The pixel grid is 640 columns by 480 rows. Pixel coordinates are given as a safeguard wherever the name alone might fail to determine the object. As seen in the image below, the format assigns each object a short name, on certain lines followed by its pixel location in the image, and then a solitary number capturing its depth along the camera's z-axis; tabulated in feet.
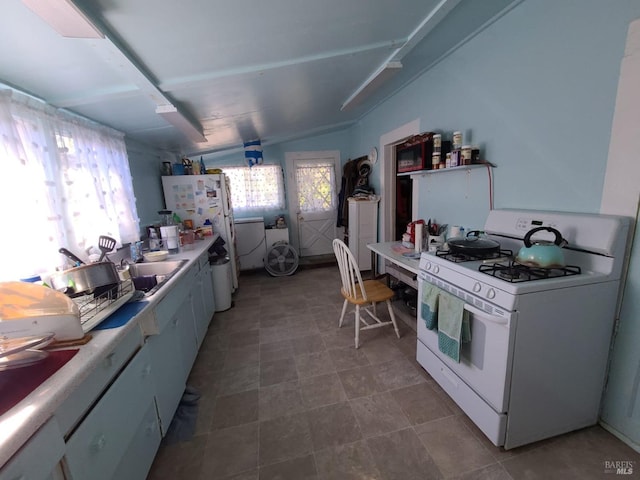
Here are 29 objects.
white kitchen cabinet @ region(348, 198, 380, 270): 12.67
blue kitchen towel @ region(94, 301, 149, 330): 3.70
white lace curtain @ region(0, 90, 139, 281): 4.21
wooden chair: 7.31
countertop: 2.03
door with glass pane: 15.58
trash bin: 9.78
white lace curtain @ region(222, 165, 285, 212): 15.08
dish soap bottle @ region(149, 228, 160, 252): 8.73
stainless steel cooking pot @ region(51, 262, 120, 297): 4.18
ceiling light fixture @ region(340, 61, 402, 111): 6.61
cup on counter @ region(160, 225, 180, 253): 8.45
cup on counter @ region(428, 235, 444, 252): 7.47
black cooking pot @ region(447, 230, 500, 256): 5.21
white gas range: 3.99
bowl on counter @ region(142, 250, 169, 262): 7.25
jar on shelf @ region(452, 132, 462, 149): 6.59
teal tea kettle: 4.11
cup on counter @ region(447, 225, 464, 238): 7.17
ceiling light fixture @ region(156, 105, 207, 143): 5.93
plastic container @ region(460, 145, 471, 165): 6.20
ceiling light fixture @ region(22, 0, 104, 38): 2.52
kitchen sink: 6.41
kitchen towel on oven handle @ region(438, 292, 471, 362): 4.64
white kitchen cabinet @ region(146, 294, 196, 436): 4.68
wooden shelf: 6.21
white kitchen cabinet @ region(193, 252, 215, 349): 7.45
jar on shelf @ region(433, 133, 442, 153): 7.16
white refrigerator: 10.53
